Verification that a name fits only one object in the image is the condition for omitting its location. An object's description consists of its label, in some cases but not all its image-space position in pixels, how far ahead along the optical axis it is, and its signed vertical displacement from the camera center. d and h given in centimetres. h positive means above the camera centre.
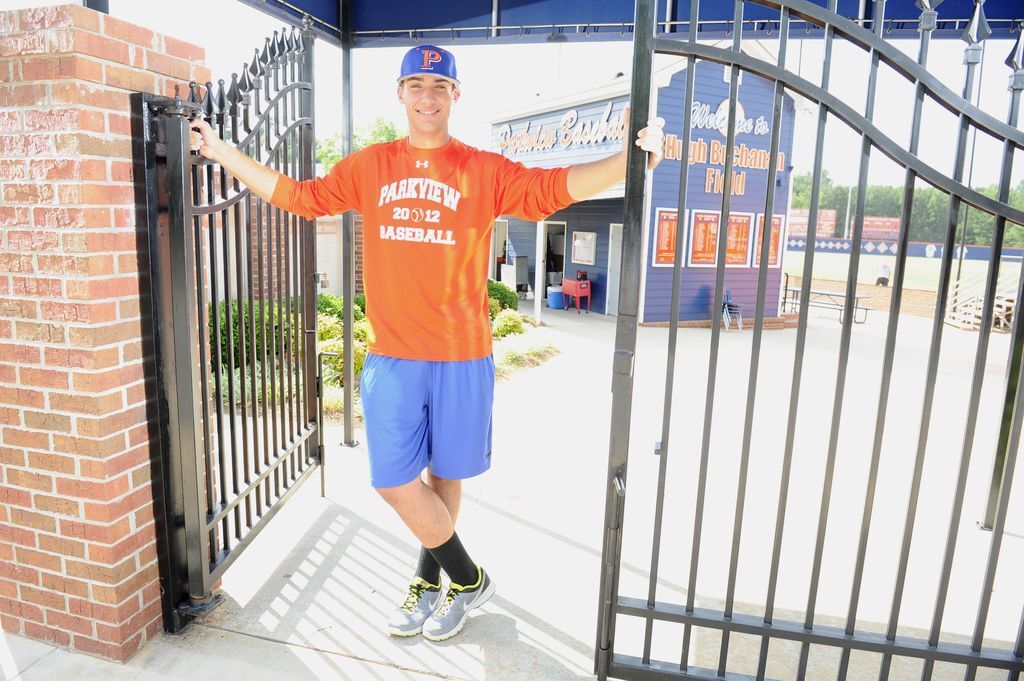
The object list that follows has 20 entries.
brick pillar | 217 -33
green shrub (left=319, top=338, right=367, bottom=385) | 684 -127
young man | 252 -14
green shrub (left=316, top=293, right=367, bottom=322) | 987 -97
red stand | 1545 -87
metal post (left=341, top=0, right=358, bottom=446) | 470 +70
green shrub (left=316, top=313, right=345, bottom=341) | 823 -105
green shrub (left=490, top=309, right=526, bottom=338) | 1078 -122
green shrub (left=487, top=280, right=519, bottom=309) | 1313 -91
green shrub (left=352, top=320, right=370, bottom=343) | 812 -107
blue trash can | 1599 -113
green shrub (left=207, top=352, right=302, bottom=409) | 286 -73
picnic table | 1535 -116
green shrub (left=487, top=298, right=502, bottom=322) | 1215 -107
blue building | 1309 +143
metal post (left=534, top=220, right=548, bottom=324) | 1269 -43
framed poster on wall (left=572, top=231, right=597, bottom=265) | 1566 +4
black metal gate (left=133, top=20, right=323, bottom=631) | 238 -23
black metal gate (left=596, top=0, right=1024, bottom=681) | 195 -31
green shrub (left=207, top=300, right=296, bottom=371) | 278 -41
